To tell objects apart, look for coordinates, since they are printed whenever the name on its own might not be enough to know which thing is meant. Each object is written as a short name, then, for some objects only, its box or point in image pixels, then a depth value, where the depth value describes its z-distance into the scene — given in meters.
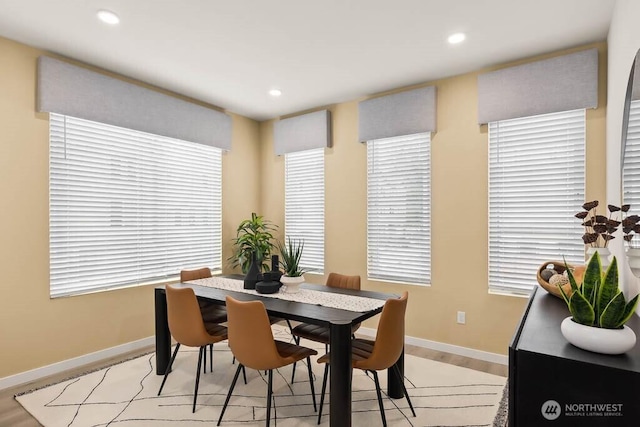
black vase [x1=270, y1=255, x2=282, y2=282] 2.90
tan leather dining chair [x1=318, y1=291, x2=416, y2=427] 2.13
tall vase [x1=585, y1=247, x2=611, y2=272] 1.75
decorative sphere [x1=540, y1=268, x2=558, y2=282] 2.13
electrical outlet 3.50
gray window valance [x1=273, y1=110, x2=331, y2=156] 4.43
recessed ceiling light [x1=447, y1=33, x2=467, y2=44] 2.79
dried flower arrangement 1.34
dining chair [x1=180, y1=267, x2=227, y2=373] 3.12
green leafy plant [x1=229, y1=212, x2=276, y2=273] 4.56
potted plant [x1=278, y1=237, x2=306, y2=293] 2.82
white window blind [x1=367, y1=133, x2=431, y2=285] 3.78
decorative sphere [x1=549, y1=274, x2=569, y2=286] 1.90
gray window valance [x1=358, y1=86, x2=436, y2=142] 3.66
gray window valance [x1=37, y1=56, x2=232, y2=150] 3.03
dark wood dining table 2.04
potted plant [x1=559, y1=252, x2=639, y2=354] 1.05
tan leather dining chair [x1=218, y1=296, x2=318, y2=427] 2.12
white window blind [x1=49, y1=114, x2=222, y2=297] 3.18
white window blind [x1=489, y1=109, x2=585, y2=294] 2.98
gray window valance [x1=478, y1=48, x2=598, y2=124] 2.86
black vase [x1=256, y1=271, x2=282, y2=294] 2.79
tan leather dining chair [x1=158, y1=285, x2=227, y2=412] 2.56
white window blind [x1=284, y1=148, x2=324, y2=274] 4.57
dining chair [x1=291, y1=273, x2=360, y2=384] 2.69
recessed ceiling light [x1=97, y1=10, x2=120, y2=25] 2.48
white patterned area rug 2.37
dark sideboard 0.95
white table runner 2.42
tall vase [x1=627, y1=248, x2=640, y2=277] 1.39
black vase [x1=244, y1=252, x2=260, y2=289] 2.97
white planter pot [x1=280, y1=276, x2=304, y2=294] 2.81
